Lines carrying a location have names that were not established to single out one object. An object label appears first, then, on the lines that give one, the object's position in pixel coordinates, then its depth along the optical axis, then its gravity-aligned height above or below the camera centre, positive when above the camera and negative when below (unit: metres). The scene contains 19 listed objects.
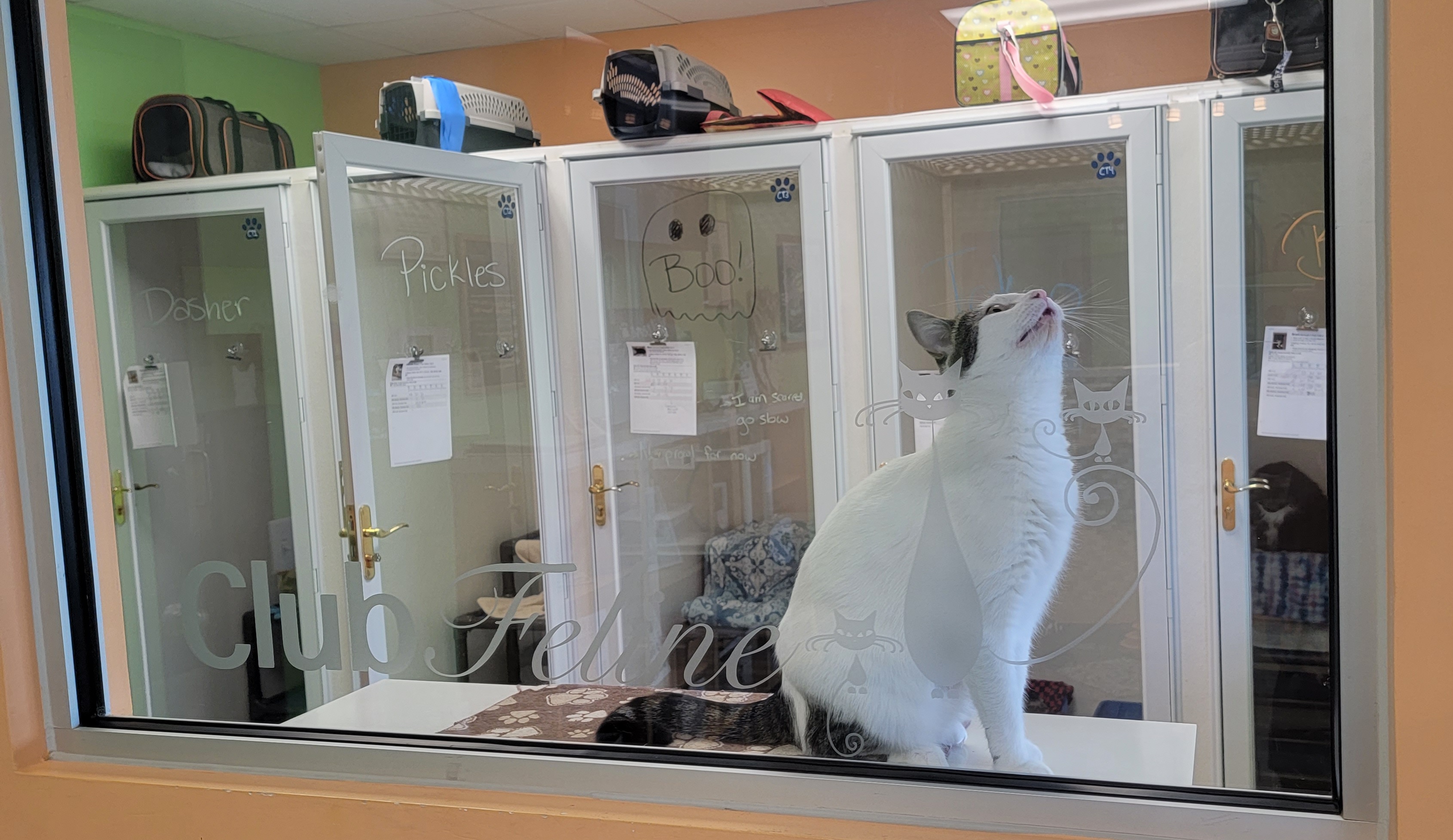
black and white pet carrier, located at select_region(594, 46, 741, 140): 1.53 +0.35
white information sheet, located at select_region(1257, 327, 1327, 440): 1.12 -0.09
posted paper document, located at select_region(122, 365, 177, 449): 2.18 -0.08
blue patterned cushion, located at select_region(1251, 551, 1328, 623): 1.14 -0.31
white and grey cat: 1.31 -0.30
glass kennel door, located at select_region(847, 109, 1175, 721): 1.30 +0.01
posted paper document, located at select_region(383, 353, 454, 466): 1.97 -0.10
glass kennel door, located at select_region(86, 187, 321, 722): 1.67 -0.14
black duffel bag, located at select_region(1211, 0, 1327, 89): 1.10 +0.29
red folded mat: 1.52 +0.31
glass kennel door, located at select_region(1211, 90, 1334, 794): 1.12 -0.14
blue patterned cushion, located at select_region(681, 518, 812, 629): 1.52 -0.35
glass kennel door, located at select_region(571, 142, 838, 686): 1.63 -0.04
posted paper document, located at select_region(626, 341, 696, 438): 1.76 -0.07
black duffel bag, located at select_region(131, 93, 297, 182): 1.80 +0.38
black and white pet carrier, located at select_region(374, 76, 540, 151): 1.65 +0.36
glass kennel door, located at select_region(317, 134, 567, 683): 1.59 -0.09
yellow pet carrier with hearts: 1.33 +0.33
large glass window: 1.27 -0.12
